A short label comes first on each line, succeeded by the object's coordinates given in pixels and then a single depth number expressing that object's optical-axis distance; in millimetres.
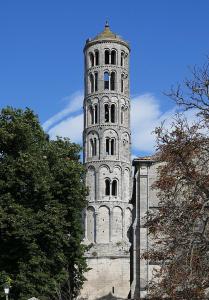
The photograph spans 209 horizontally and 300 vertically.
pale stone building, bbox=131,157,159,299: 36094
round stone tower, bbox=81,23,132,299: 68375
